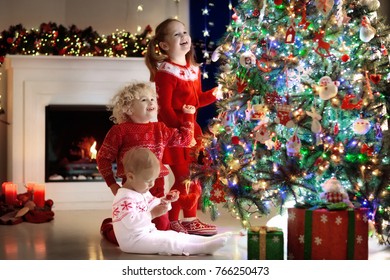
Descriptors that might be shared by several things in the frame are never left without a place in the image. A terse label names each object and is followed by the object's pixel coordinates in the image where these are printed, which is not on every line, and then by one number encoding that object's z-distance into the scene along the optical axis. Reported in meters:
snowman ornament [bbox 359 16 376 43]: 3.44
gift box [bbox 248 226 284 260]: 3.22
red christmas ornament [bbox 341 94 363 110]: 3.46
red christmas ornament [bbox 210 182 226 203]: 3.77
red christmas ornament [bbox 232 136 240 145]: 3.74
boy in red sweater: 3.79
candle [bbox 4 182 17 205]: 4.91
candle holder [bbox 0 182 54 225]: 4.75
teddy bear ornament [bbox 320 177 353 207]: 3.34
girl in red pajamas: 4.03
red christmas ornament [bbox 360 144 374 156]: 3.46
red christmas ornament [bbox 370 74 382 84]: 3.49
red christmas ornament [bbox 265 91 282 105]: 3.61
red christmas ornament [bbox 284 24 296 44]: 3.49
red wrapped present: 3.20
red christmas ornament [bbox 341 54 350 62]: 3.51
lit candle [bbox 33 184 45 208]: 4.89
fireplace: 5.37
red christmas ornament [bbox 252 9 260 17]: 3.73
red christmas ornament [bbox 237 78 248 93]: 3.68
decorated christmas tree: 3.46
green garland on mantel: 5.36
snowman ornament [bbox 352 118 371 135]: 3.41
